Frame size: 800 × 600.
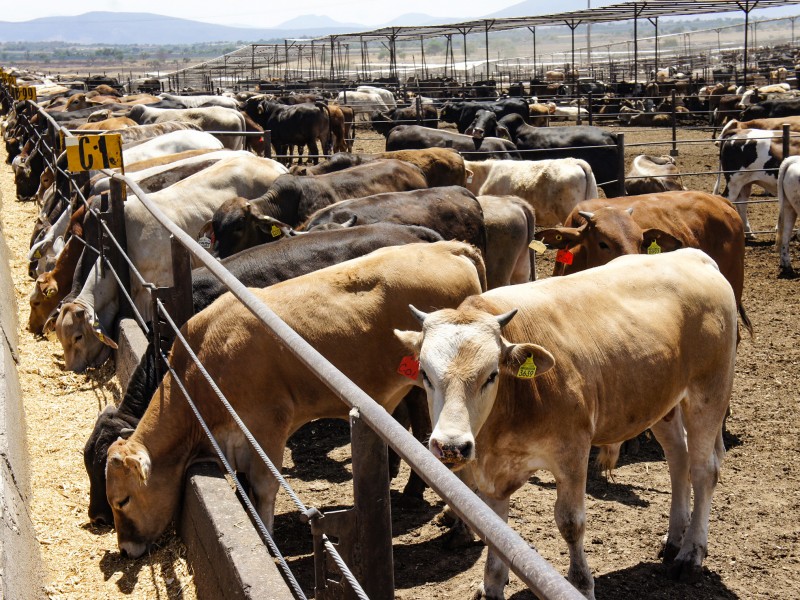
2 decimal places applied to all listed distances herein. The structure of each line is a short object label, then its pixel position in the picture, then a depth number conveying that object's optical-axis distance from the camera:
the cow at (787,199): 11.77
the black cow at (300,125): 23.66
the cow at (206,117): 17.70
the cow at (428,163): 10.99
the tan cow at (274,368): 4.27
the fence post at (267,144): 12.52
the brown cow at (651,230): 7.11
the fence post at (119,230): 6.56
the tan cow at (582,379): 3.73
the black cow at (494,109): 27.00
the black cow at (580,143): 15.18
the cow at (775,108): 24.56
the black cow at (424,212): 7.75
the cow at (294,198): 8.34
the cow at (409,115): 27.61
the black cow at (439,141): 16.20
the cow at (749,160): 13.93
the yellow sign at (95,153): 6.61
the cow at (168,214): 7.02
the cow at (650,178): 13.05
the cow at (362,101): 34.28
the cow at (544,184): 12.39
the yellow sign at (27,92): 14.22
